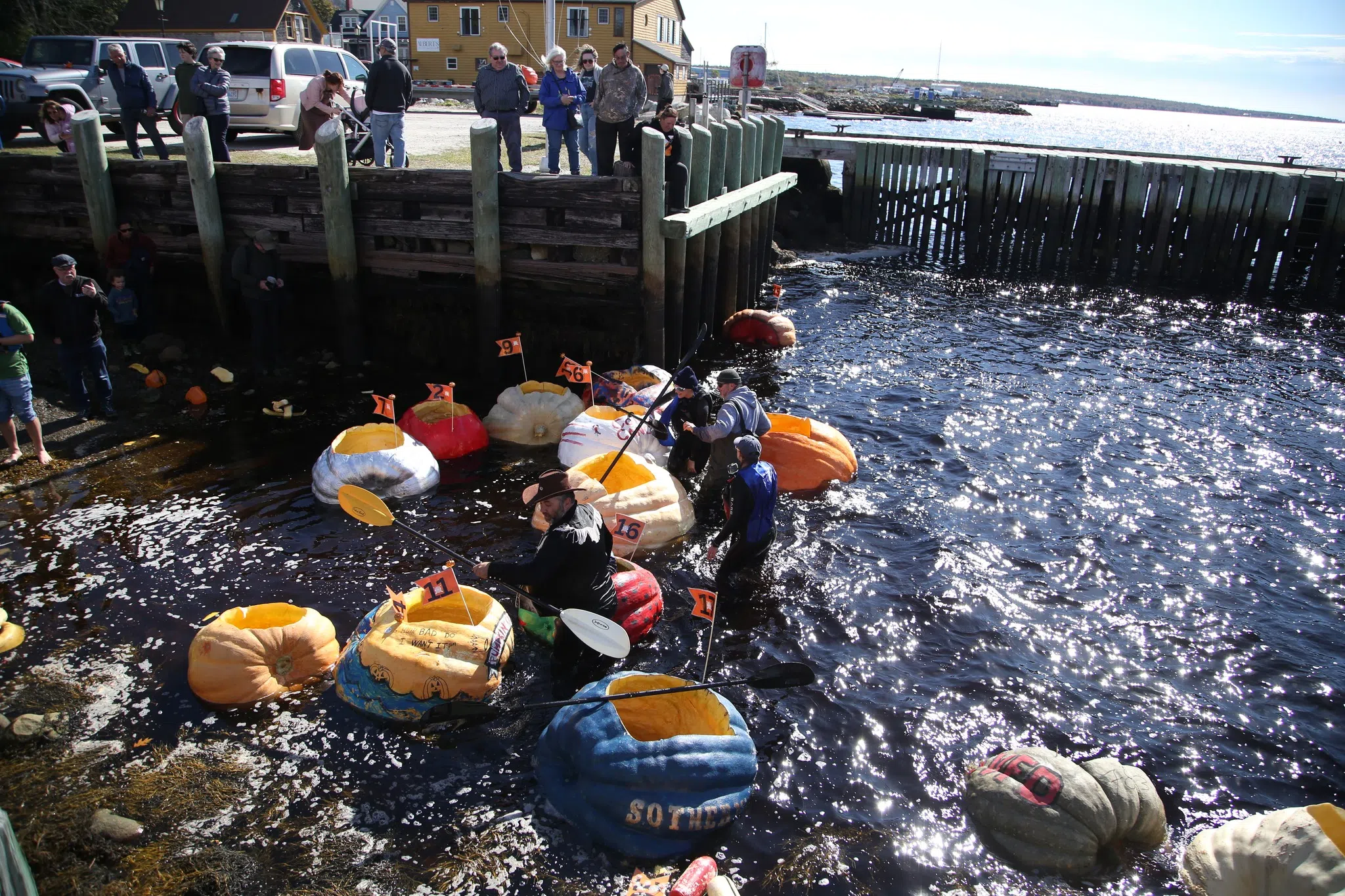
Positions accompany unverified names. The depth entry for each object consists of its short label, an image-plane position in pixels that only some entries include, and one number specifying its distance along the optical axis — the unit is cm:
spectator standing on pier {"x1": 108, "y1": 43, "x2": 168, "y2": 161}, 1311
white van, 1597
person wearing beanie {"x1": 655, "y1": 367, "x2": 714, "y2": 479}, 955
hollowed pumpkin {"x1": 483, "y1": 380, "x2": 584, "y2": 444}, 1049
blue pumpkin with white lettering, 508
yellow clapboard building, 4006
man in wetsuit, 745
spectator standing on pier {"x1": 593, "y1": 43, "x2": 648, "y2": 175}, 1189
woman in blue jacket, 1270
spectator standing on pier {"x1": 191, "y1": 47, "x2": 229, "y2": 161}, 1248
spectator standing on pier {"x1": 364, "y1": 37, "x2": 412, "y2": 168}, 1207
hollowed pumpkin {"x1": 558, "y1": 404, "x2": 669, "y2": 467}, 960
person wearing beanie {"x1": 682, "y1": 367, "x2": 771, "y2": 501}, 885
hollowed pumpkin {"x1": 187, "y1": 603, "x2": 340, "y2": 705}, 599
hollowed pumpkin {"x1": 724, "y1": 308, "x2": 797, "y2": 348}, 1510
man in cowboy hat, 624
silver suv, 1598
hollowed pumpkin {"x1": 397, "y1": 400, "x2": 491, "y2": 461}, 998
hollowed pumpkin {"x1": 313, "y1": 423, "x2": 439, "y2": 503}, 877
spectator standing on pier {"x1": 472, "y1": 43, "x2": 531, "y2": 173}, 1236
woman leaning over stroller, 1241
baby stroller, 1369
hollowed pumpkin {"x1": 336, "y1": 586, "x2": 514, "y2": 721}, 591
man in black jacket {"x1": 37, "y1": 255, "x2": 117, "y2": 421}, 944
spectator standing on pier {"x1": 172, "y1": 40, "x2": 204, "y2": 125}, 1274
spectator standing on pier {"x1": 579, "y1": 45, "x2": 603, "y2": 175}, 1425
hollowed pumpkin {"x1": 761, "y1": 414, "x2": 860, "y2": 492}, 969
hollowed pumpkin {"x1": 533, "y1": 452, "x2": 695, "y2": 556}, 819
